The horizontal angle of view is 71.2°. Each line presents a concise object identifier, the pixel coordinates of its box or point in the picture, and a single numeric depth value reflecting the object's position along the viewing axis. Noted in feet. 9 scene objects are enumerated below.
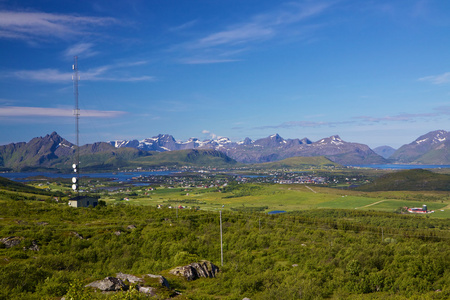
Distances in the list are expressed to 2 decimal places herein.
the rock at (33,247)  146.98
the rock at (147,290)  88.60
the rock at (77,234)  170.23
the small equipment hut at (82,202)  266.77
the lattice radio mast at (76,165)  217.97
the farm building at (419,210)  490.20
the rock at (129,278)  98.89
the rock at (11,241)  144.97
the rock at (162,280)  99.89
